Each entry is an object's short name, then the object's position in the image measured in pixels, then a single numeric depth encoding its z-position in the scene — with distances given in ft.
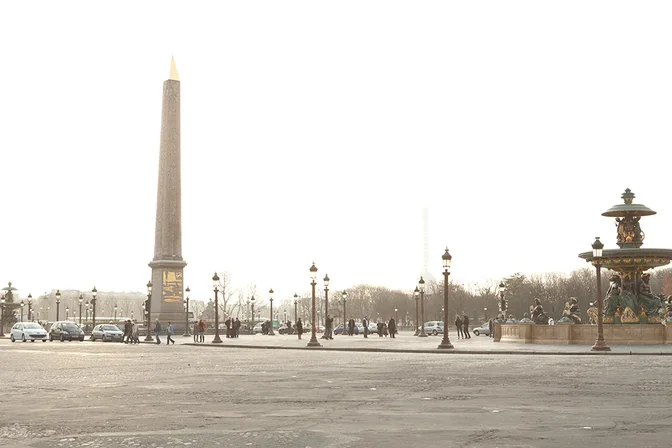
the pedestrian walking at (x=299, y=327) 196.16
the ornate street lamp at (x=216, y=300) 171.68
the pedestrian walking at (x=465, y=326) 194.70
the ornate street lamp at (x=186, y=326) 231.91
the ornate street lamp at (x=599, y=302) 112.16
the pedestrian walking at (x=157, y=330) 177.37
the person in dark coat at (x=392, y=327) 209.45
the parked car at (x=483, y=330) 241.14
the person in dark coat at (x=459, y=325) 197.49
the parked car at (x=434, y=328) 256.27
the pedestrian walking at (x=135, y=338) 192.65
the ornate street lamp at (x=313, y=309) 140.95
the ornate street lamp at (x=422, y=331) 212.74
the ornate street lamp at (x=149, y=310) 200.52
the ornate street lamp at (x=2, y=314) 246.47
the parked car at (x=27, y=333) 205.77
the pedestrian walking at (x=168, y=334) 174.68
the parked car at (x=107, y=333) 212.91
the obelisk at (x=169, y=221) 209.56
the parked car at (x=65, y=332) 216.33
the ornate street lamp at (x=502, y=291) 196.37
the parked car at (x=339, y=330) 283.38
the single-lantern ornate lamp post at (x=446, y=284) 123.65
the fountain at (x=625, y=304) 131.34
